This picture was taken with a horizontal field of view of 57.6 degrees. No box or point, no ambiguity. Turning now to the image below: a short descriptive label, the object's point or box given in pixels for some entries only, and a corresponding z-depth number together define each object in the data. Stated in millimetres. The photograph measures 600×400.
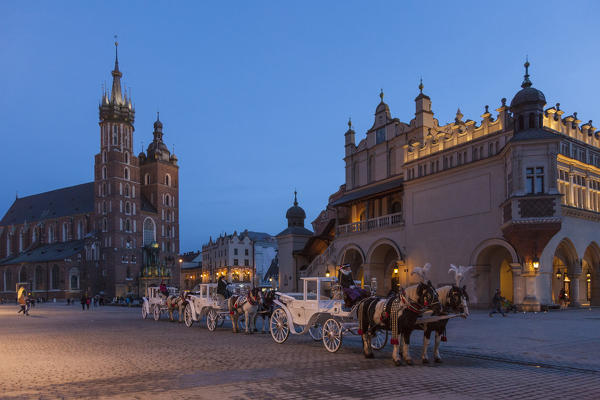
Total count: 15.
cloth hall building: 26828
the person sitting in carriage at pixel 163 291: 27656
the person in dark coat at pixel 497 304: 25203
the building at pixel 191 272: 126250
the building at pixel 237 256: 106812
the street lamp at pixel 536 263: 26594
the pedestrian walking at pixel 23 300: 38094
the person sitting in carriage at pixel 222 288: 21625
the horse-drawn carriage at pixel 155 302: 27547
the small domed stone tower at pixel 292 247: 46812
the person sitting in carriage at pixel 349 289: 13930
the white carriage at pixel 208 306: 21188
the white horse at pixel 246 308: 19031
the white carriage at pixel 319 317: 13727
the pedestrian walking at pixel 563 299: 29750
